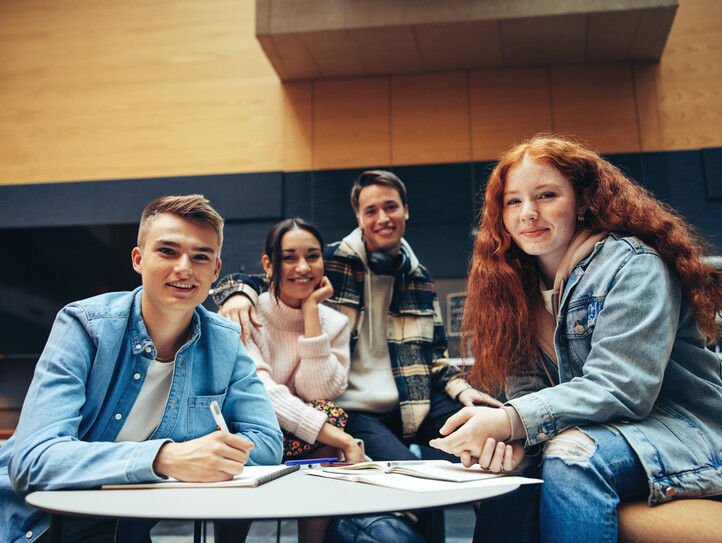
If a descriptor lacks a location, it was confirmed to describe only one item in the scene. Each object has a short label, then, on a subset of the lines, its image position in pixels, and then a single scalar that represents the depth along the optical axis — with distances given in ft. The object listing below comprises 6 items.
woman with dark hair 5.59
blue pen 4.09
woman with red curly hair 3.29
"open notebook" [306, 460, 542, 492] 2.96
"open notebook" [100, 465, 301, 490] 3.10
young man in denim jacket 3.25
